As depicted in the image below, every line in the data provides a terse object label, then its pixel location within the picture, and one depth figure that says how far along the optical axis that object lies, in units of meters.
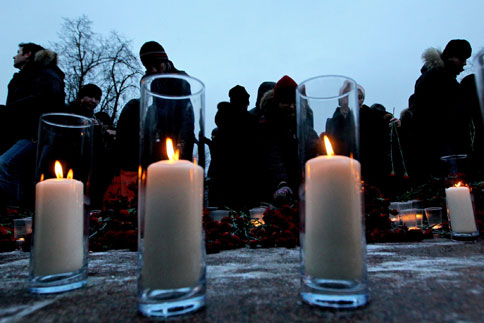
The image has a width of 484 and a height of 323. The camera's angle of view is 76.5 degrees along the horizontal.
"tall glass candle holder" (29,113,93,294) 0.90
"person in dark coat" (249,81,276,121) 4.82
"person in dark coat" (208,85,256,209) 3.76
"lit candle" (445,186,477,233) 1.95
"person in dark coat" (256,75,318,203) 3.35
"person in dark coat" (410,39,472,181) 3.92
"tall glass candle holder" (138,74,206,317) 0.65
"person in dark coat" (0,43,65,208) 3.13
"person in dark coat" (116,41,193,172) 2.90
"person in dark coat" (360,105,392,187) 3.70
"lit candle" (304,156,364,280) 0.67
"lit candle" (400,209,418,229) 2.46
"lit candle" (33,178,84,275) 0.90
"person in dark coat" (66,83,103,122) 4.17
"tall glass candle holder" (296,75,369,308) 0.66
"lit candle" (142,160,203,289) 0.65
